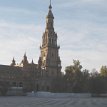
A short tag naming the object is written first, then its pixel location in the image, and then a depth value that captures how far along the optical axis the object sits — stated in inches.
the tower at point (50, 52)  5255.9
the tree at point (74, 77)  4343.3
